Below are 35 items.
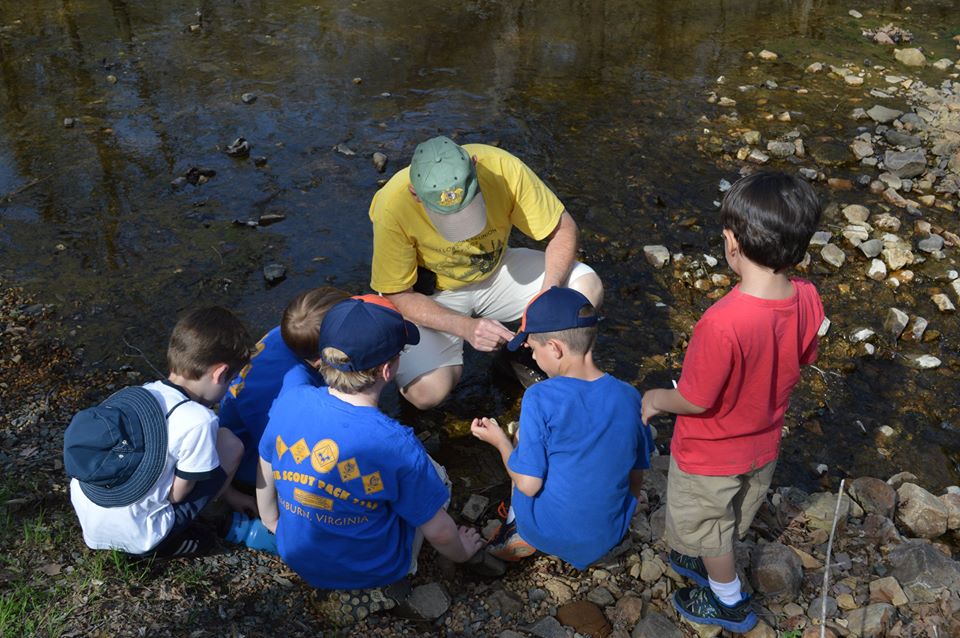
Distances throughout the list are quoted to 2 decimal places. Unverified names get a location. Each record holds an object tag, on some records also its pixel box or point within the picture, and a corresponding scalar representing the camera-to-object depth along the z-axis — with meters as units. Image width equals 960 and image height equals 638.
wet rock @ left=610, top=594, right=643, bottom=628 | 3.30
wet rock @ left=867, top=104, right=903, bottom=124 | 7.69
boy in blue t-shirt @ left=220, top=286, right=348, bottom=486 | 3.50
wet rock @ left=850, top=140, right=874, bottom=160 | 7.05
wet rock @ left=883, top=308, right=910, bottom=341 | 5.14
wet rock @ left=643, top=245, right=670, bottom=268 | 5.77
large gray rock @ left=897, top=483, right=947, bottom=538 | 3.91
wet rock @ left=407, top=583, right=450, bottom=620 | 3.31
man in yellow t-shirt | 4.09
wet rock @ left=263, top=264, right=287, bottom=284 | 5.60
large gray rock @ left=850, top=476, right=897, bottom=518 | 3.96
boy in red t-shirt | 2.60
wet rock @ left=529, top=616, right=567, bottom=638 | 3.24
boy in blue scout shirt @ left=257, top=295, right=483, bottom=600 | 2.90
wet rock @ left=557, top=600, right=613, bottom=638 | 3.27
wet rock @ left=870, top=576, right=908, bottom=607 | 3.32
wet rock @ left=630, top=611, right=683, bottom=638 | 3.21
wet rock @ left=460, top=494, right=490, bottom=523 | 3.97
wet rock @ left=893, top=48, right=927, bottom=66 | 9.02
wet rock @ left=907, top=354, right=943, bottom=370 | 4.95
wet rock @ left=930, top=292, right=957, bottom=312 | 5.34
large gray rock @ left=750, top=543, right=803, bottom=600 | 3.37
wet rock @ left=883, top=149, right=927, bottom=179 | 6.76
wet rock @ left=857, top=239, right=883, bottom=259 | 5.75
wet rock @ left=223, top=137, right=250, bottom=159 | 7.08
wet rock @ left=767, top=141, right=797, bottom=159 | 7.07
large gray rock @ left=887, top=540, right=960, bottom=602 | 3.36
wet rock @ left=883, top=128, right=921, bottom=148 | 7.24
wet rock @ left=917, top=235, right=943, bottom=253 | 5.81
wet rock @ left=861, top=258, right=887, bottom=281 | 5.62
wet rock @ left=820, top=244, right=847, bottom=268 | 5.71
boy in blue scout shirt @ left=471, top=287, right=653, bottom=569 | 2.94
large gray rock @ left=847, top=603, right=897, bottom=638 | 3.17
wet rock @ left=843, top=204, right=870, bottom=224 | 6.14
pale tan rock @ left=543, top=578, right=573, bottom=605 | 3.42
